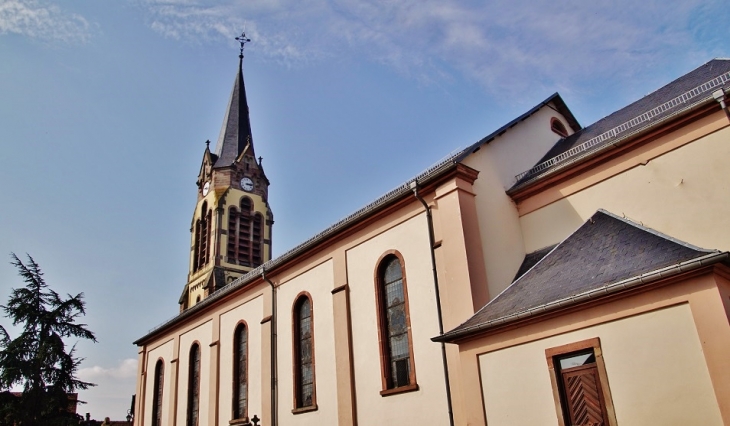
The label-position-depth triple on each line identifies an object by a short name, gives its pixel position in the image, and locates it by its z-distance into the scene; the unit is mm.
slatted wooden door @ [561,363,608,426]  9156
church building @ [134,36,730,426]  8773
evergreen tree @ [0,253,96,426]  27531
